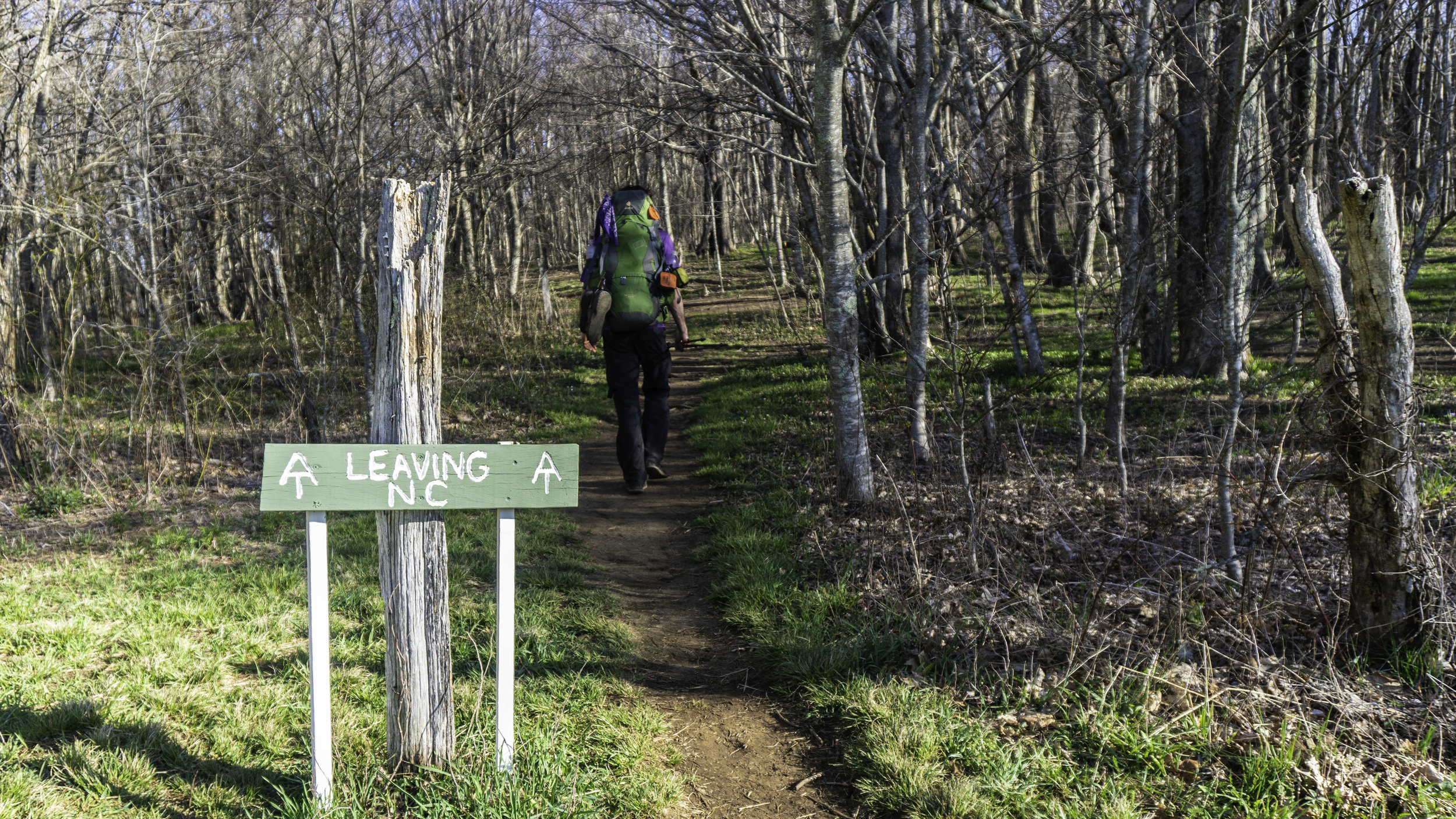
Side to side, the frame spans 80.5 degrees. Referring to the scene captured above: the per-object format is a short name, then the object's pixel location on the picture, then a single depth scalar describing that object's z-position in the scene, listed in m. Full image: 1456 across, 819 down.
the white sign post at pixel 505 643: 2.86
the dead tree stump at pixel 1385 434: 3.41
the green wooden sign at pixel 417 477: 2.55
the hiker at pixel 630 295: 6.63
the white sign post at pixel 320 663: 2.65
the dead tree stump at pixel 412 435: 2.84
